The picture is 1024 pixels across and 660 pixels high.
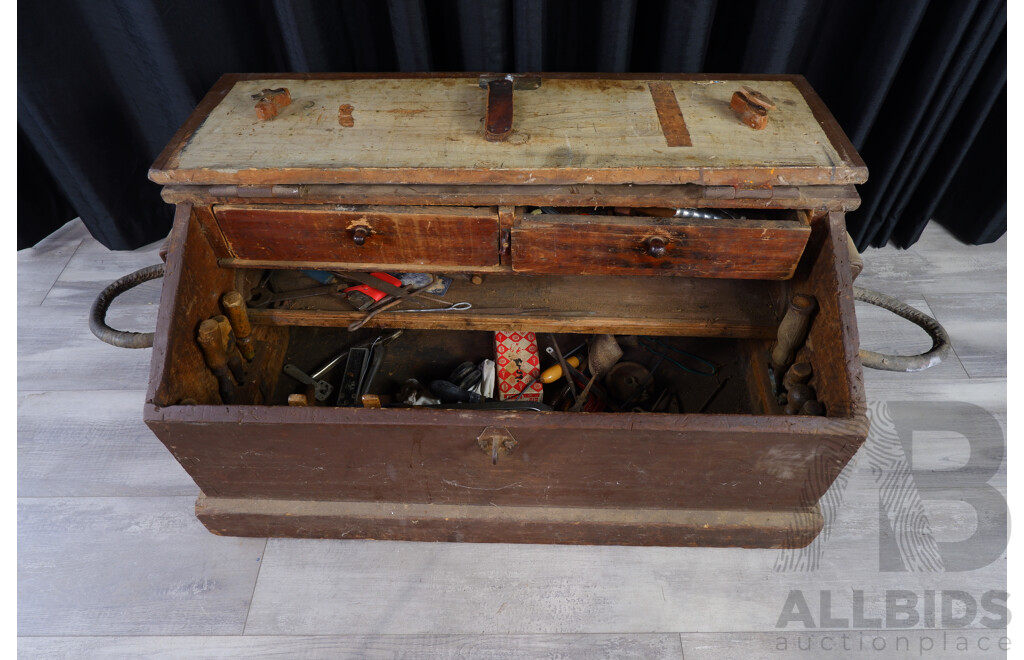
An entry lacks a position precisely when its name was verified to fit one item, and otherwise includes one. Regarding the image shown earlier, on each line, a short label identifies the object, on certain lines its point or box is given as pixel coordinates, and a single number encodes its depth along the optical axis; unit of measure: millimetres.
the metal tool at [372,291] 1770
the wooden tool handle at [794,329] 1557
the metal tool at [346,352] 2006
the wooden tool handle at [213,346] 1528
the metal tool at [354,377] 1928
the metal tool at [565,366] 1925
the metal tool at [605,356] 1991
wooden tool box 1435
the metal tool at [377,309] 1732
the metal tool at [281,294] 1791
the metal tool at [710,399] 1953
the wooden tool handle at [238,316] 1652
